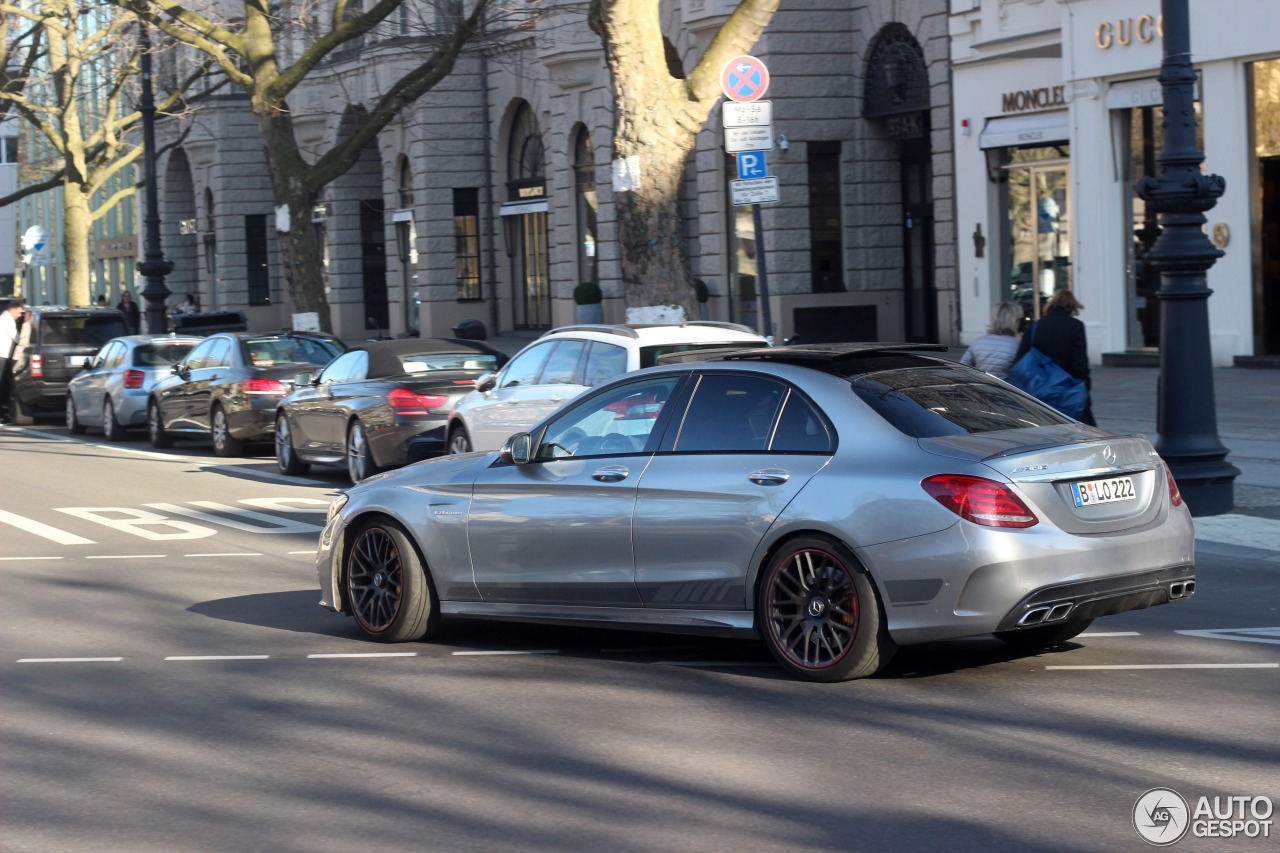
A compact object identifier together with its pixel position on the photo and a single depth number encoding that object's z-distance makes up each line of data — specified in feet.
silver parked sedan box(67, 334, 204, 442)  74.08
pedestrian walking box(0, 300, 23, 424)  86.94
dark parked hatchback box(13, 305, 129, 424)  86.28
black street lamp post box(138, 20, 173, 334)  106.01
